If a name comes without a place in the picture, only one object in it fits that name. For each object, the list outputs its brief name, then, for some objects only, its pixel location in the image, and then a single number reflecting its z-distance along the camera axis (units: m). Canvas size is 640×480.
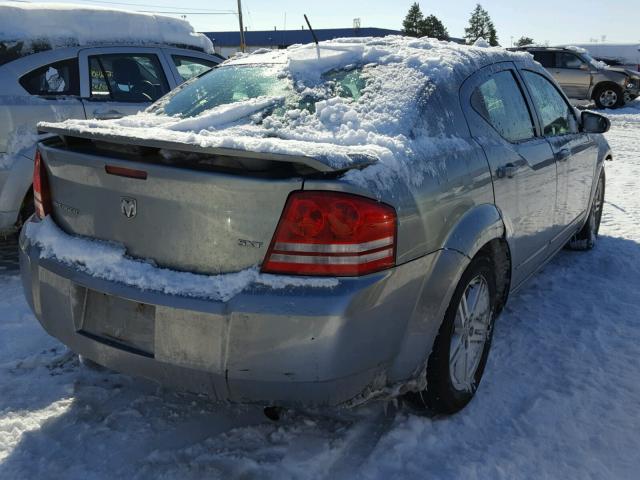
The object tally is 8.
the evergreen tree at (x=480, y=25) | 66.25
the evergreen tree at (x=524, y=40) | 73.38
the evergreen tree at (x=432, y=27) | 57.81
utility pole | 43.85
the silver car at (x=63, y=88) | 4.53
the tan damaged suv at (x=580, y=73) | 19.45
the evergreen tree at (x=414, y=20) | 59.09
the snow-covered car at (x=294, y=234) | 2.08
